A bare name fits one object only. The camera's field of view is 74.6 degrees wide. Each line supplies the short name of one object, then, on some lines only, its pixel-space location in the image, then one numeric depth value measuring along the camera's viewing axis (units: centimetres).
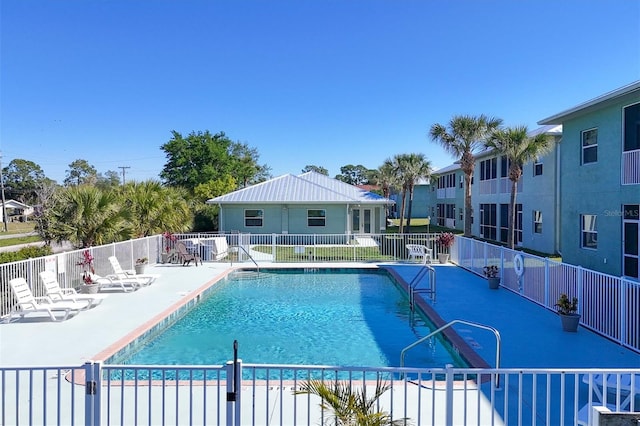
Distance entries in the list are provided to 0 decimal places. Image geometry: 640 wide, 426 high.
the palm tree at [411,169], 3397
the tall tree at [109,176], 9050
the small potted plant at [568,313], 836
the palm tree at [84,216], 1312
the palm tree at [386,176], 3681
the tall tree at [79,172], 9138
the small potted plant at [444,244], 1806
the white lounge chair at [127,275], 1297
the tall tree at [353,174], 10656
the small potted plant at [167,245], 1844
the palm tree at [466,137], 2342
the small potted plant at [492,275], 1289
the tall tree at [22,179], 8056
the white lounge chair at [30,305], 886
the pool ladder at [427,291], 1172
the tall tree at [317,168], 10881
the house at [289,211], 2577
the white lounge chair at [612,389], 427
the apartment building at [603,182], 1267
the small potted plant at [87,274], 1191
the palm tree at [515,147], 1919
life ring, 1141
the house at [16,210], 7269
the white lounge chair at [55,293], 973
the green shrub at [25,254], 1034
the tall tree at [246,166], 4840
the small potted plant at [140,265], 1542
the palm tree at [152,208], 1834
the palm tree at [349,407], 298
